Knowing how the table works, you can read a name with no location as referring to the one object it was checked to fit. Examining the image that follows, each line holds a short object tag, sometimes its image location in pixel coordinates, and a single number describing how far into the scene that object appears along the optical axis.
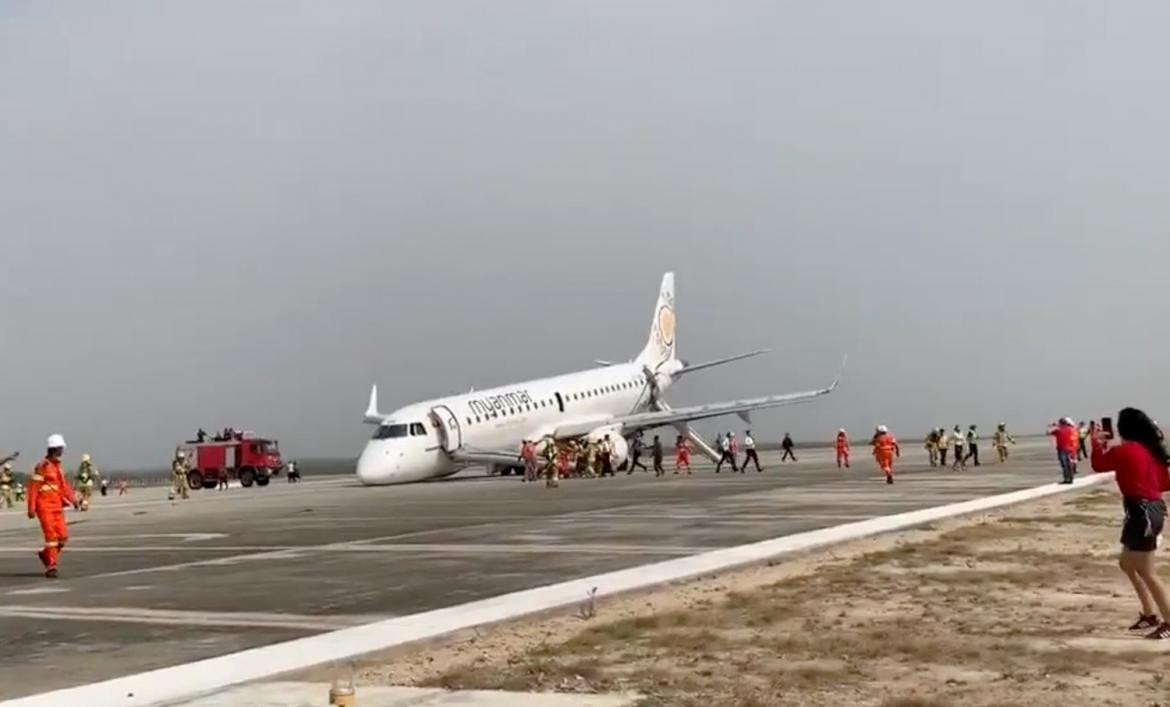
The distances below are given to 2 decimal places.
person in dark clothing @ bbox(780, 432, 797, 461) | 65.06
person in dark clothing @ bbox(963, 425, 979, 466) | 47.19
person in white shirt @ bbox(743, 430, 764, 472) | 50.81
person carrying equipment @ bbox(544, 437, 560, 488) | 40.66
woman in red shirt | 9.16
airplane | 45.02
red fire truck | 62.09
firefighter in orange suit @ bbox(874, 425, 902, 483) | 33.88
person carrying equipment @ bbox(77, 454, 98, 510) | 39.91
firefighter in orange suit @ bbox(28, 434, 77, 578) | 16.42
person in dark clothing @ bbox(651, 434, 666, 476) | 47.44
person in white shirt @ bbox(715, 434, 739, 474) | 52.31
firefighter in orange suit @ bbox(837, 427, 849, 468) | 48.78
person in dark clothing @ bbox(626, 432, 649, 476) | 55.47
